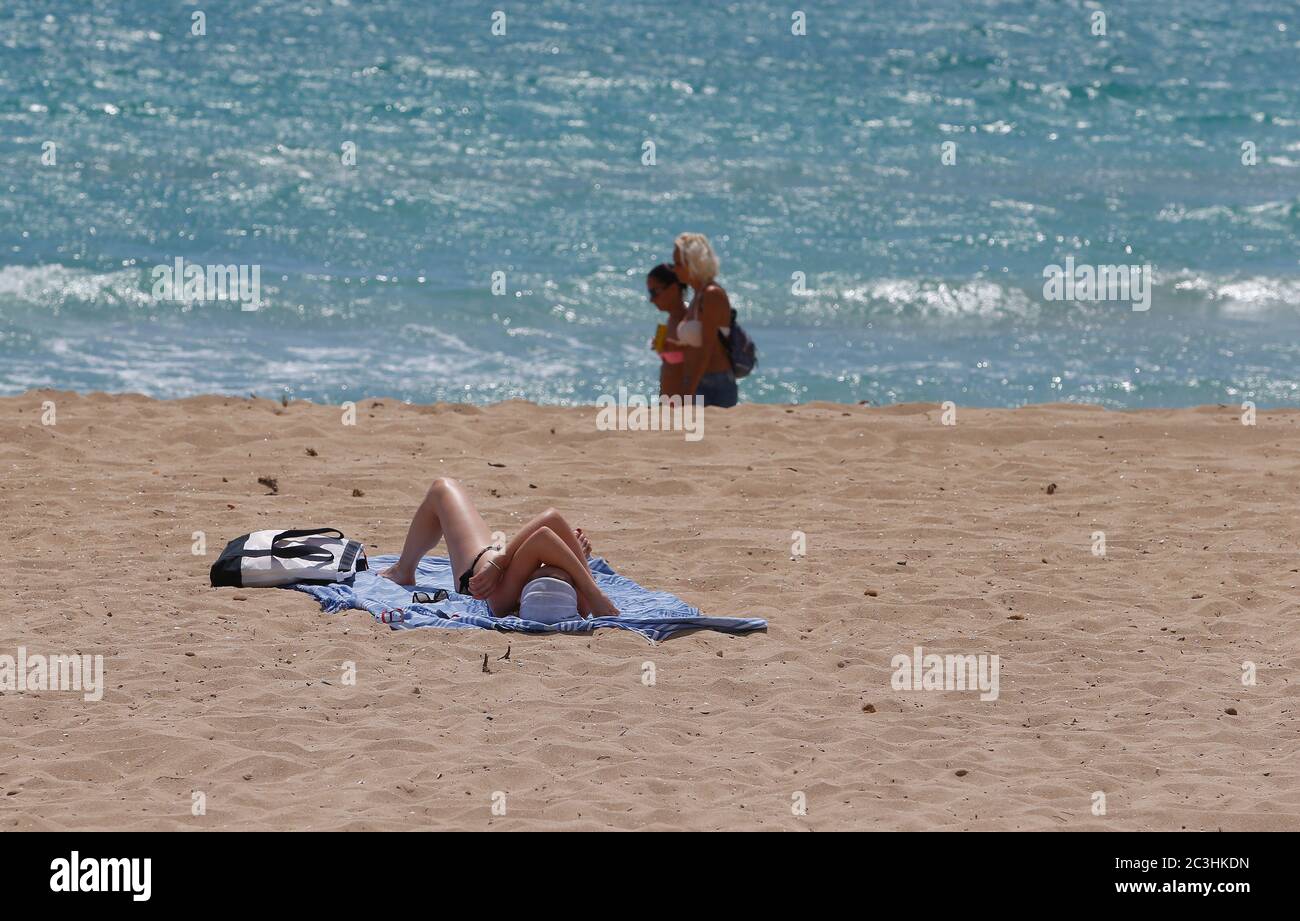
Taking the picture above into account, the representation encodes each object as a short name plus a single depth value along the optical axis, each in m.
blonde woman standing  20.25
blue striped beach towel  12.94
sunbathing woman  13.16
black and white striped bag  13.70
